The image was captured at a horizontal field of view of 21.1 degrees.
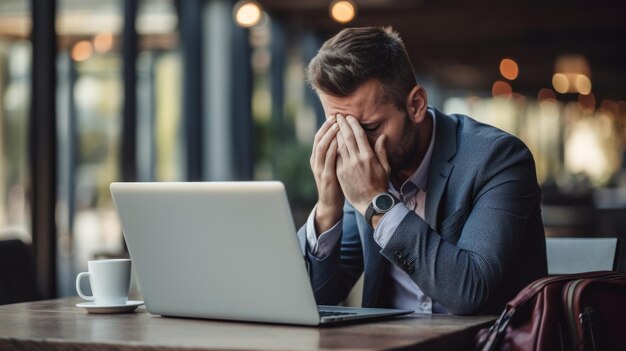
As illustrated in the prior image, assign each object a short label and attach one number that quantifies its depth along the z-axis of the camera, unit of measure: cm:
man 298
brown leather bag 272
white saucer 305
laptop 273
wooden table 257
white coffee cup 308
